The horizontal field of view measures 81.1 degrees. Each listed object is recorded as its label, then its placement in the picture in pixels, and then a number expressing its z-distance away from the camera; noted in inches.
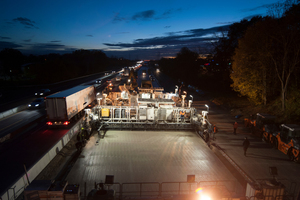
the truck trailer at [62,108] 661.9
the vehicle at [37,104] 992.9
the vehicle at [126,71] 2615.2
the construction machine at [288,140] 440.8
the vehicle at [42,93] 1348.7
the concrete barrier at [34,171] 267.0
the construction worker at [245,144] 467.8
